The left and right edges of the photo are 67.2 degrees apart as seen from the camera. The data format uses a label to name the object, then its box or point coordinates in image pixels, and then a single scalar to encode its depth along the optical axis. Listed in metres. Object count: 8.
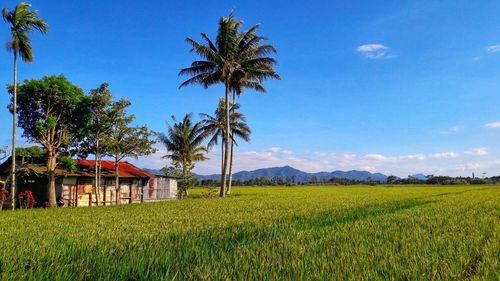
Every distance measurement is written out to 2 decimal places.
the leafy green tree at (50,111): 21.25
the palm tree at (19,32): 18.66
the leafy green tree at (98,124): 23.75
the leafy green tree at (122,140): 24.80
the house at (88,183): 23.05
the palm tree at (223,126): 35.82
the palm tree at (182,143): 38.56
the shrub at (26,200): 20.16
